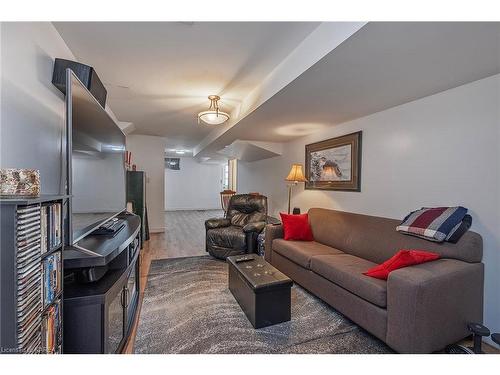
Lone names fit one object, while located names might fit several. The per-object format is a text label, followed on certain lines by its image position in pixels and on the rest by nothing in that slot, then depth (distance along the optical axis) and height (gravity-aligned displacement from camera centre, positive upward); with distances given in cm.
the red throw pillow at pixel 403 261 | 171 -56
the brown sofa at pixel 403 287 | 150 -77
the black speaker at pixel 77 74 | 164 +78
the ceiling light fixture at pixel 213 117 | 274 +79
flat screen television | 130 +13
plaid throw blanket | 185 -31
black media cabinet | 122 -64
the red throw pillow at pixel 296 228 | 303 -59
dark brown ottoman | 185 -94
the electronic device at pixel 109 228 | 175 -38
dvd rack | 82 -38
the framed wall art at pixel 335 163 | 307 +31
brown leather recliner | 340 -71
